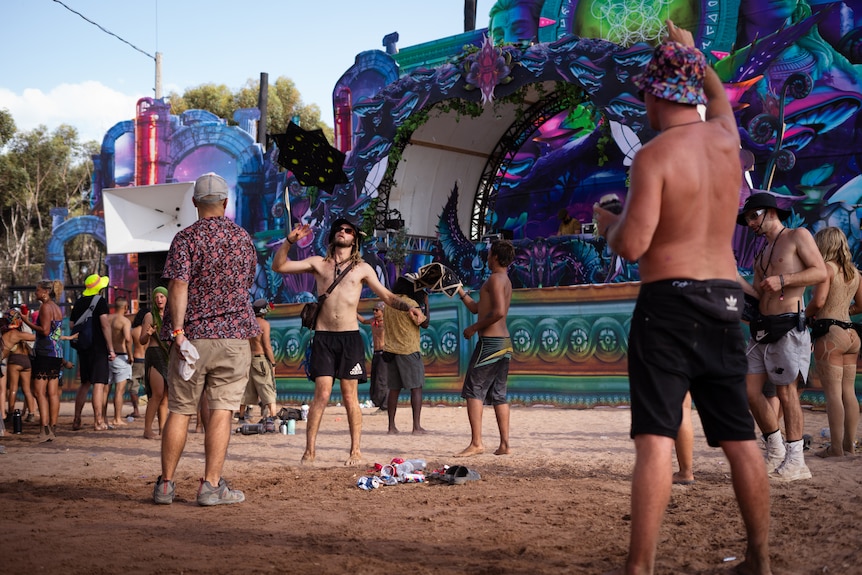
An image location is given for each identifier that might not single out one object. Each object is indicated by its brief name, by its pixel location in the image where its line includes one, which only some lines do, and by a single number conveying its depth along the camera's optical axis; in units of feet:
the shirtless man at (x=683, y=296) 10.75
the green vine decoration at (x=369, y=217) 62.71
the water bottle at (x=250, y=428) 34.86
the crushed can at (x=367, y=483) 20.20
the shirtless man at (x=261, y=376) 36.58
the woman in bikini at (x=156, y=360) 31.30
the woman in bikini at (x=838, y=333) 23.53
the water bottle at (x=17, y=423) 37.52
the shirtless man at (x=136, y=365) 42.42
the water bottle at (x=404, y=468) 21.52
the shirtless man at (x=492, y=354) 26.16
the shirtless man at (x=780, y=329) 19.84
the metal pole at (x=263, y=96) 115.14
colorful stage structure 47.83
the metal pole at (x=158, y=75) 115.24
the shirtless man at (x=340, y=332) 24.75
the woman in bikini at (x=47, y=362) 34.45
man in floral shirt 18.22
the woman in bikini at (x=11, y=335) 35.60
